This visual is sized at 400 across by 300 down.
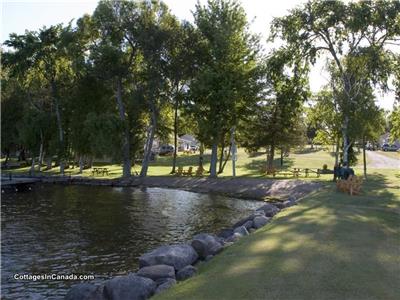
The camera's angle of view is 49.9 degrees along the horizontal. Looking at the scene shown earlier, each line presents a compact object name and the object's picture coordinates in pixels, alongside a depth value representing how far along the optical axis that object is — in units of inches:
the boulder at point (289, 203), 942.4
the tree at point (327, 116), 1549.0
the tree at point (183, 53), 1779.0
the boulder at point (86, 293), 404.8
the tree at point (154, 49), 1718.8
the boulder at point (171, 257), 481.7
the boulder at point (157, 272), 429.4
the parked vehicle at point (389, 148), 4157.5
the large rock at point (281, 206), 945.6
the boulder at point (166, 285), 390.7
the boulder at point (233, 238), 578.9
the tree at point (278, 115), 1649.9
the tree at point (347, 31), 1375.5
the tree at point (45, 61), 1839.3
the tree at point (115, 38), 1722.4
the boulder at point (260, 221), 708.0
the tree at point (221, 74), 1691.7
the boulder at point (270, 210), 836.0
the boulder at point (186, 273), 433.6
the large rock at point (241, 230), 634.2
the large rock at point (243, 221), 764.5
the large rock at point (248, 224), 704.7
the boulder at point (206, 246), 532.2
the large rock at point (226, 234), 661.3
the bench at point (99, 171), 2025.7
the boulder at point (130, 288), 383.9
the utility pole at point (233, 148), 1621.6
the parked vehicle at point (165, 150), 3326.8
